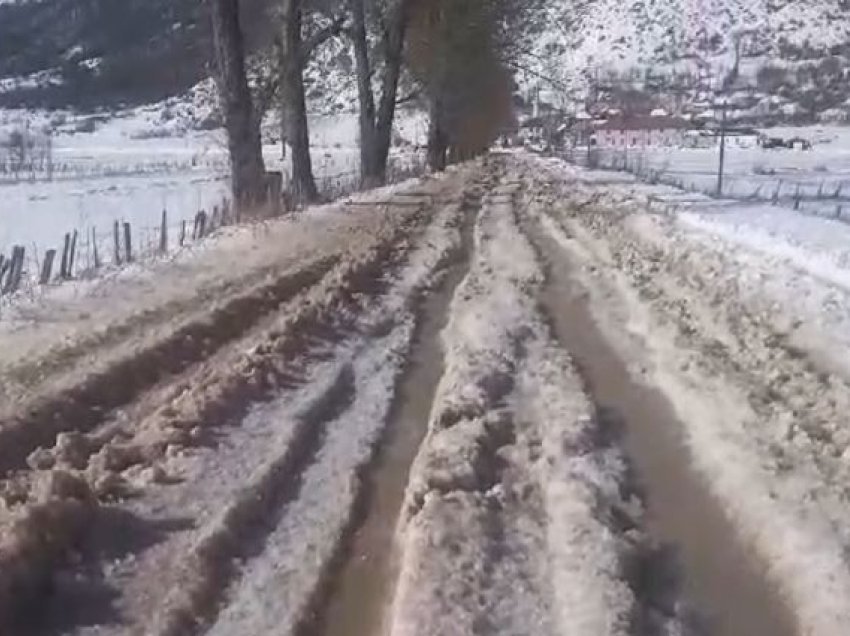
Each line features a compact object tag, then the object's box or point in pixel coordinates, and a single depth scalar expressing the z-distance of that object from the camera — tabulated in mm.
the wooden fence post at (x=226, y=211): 23941
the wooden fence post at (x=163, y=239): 19128
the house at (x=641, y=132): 101875
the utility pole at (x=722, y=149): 36894
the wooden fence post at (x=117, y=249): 18284
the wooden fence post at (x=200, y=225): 21797
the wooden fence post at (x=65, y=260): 16341
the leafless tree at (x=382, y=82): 40531
